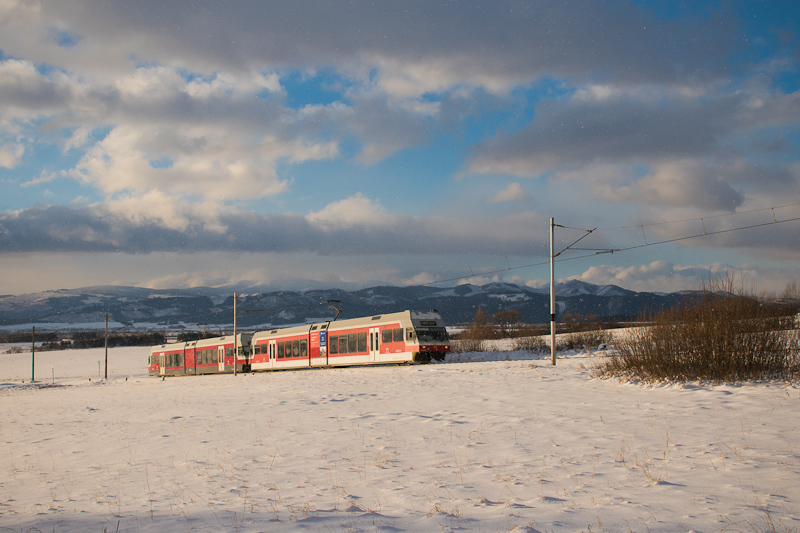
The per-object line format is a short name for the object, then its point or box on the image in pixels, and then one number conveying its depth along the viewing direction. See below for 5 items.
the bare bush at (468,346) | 57.12
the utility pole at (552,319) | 27.52
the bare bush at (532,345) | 50.33
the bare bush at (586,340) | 47.36
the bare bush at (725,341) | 16.02
